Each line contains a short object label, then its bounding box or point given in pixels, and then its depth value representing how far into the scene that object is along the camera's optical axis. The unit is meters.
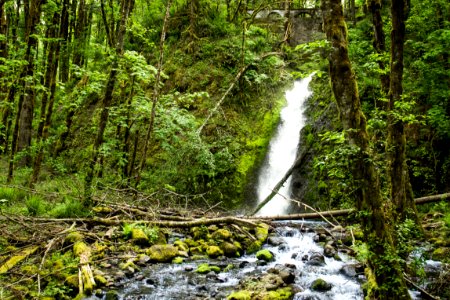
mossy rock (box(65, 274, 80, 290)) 5.77
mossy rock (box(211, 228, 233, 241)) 9.14
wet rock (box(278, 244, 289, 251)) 8.79
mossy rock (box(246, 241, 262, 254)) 8.77
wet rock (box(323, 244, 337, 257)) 8.23
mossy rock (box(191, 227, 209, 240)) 9.28
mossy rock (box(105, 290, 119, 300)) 5.78
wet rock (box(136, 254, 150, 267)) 7.47
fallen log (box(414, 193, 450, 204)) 9.75
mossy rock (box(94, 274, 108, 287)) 6.18
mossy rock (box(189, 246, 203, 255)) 8.57
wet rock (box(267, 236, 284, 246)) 9.14
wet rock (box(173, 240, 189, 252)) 8.55
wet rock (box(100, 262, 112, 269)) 7.07
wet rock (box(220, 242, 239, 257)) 8.50
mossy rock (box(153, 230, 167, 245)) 8.51
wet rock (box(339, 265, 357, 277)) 7.09
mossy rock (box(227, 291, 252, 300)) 5.69
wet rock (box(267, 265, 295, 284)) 6.63
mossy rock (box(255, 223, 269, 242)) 9.32
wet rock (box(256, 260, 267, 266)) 7.81
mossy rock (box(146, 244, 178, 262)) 7.75
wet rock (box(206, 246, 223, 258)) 8.38
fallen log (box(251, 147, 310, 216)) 12.22
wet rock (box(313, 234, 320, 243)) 9.38
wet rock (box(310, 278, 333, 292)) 6.46
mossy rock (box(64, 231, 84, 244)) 7.21
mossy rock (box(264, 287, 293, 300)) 5.79
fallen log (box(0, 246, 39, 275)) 5.73
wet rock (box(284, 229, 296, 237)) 9.78
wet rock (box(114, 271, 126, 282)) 6.61
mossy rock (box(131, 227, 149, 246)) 8.16
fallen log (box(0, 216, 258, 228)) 8.21
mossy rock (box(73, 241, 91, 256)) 6.69
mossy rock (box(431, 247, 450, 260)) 7.39
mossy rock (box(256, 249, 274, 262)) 8.09
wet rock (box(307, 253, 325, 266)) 7.74
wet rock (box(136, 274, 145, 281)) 6.72
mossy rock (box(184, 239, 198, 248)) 8.94
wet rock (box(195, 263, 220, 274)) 7.25
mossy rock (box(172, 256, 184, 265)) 7.83
